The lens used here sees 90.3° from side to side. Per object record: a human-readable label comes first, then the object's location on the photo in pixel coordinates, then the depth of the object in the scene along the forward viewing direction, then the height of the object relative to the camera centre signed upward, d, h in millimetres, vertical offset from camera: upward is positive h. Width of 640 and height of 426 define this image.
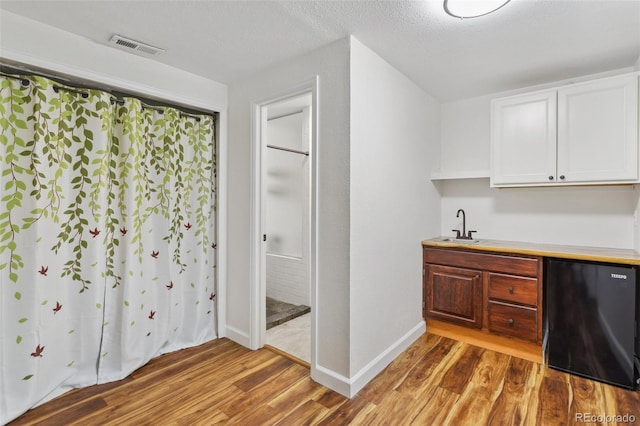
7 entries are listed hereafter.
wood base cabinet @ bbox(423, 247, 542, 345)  2535 -694
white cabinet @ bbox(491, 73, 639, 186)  2318 +608
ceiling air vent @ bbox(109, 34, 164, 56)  2111 +1144
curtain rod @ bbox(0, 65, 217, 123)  1875 +844
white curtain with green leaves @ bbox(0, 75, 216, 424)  1896 -182
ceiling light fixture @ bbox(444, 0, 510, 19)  1670 +1098
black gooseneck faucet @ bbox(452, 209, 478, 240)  3219 -222
